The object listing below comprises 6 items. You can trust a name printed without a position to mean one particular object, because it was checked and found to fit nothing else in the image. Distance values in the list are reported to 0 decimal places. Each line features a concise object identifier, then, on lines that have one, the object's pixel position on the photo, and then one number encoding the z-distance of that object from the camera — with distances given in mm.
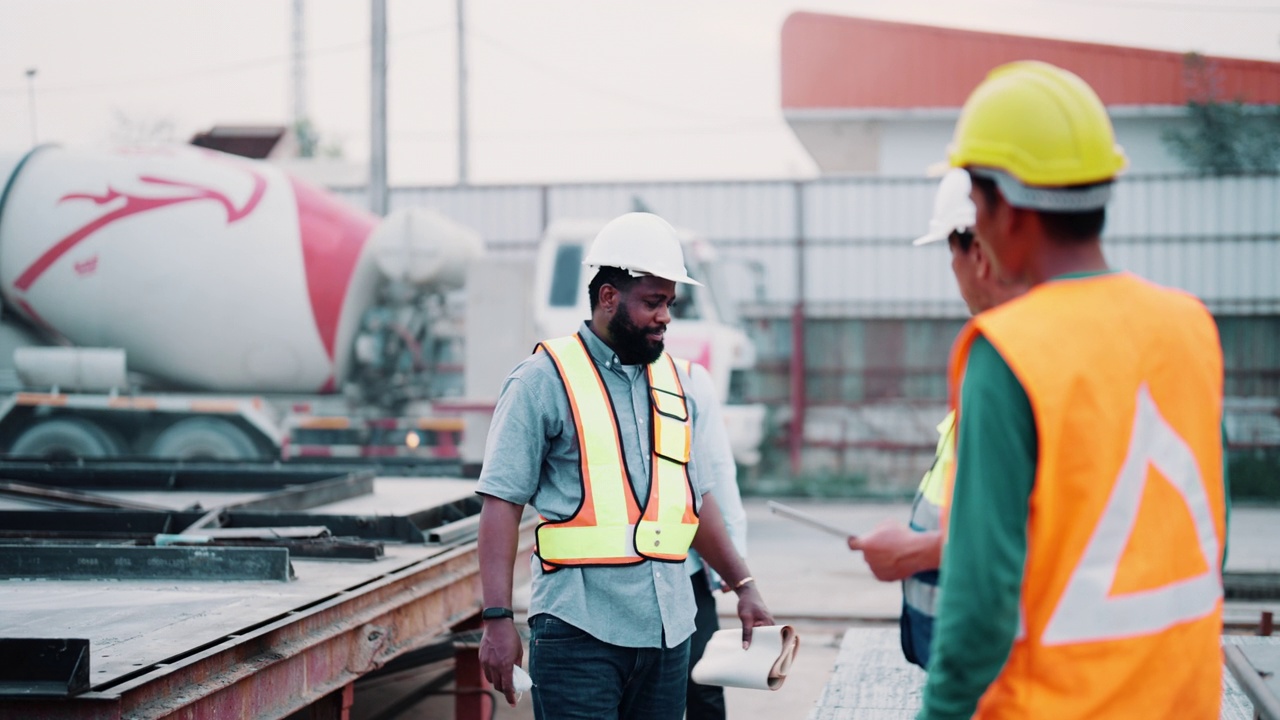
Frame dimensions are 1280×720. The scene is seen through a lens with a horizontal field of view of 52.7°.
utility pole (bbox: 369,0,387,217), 16666
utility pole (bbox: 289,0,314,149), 32312
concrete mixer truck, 12125
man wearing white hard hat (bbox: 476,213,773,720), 3041
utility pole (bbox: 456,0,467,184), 22969
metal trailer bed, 2730
